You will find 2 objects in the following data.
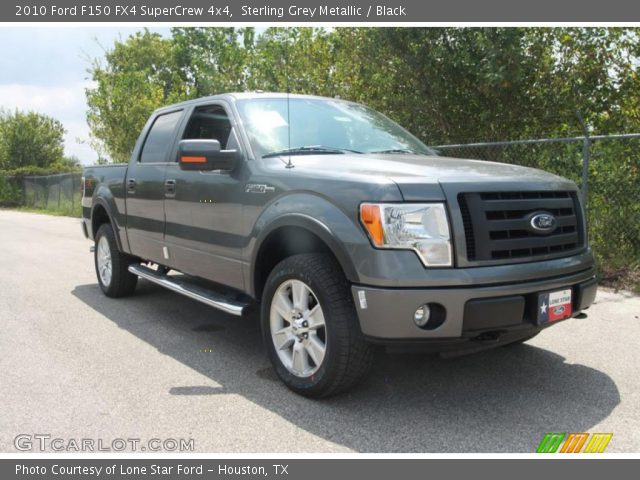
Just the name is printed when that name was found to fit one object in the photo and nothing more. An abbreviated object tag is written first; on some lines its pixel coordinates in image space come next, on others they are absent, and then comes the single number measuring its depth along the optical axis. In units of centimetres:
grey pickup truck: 311
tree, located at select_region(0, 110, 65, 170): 4188
